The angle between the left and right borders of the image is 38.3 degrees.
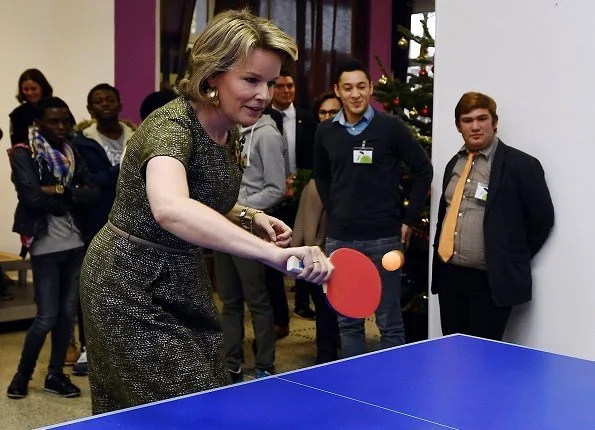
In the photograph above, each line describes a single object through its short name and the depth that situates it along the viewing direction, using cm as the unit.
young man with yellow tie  396
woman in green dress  195
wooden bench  631
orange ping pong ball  233
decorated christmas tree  509
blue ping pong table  183
